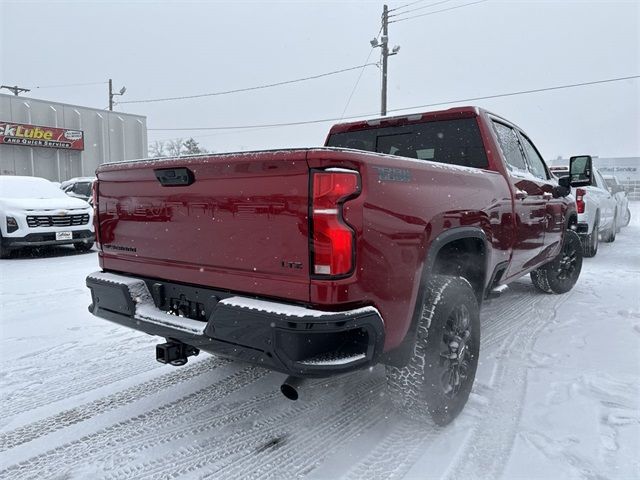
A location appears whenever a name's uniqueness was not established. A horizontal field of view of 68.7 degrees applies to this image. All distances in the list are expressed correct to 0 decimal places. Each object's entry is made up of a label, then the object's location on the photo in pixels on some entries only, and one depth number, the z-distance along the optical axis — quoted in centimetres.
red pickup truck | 203
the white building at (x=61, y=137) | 2259
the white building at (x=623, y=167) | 4497
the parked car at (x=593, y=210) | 830
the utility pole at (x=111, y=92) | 3703
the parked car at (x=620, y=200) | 1245
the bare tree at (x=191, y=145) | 5605
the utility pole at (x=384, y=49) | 2167
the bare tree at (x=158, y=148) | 7224
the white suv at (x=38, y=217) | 831
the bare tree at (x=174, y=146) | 6975
